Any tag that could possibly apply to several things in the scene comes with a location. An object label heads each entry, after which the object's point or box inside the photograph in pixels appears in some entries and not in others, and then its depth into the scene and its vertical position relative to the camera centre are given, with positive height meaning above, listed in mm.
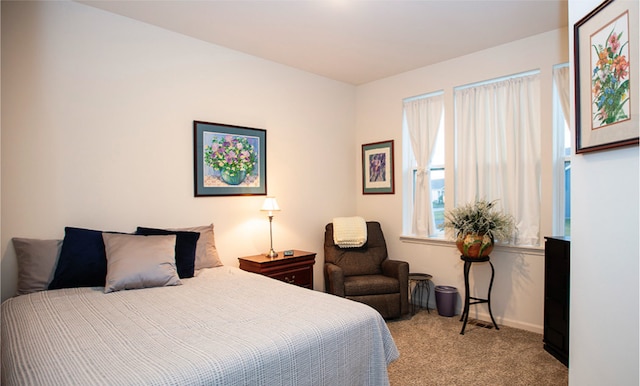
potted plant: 3436 -323
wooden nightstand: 3490 -685
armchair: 3740 -856
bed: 1401 -630
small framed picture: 4645 +341
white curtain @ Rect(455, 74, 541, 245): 3527 +458
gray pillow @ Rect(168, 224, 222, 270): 3205 -462
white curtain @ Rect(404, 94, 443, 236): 4273 +555
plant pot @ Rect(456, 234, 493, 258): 3428 -468
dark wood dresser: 2773 -800
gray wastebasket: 3930 -1124
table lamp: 3719 -110
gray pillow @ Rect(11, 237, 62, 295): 2473 -440
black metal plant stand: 3469 -900
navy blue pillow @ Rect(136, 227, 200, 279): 2896 -414
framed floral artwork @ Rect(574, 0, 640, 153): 1305 +447
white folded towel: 4215 -429
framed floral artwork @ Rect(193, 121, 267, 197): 3512 +357
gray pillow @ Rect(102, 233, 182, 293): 2494 -454
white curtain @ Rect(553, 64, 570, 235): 3338 +412
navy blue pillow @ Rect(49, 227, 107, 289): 2529 -445
